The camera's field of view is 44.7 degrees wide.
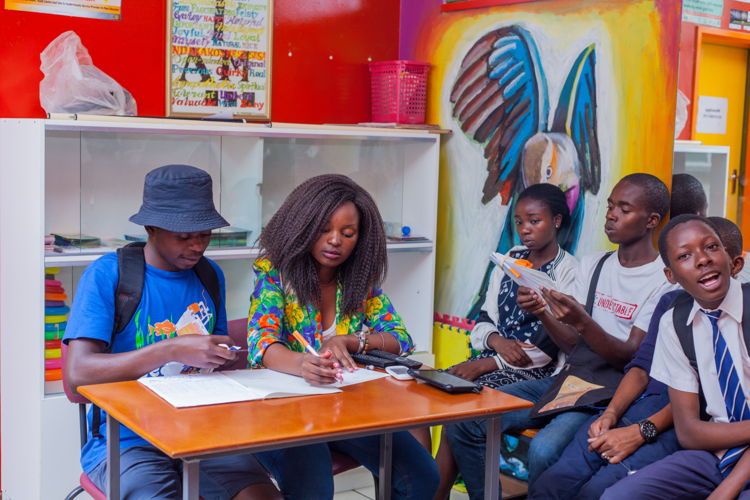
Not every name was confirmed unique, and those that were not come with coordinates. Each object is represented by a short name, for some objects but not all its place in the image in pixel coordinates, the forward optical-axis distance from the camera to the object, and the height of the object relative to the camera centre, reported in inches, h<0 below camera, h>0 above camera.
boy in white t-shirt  135.2 -25.5
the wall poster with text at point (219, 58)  168.1 +16.9
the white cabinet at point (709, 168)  150.3 -0.7
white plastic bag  148.8 +9.5
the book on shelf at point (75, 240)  146.3 -15.9
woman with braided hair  111.7 -19.9
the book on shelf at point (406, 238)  185.0 -17.2
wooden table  83.6 -26.7
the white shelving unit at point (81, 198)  142.9 -9.0
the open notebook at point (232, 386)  95.3 -26.2
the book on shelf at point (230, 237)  163.5 -16.1
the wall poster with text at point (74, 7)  151.6 +22.8
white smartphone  109.6 -26.5
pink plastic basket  186.7 +13.0
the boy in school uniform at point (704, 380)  110.6 -26.5
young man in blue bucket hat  102.4 -22.0
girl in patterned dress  152.8 -28.0
